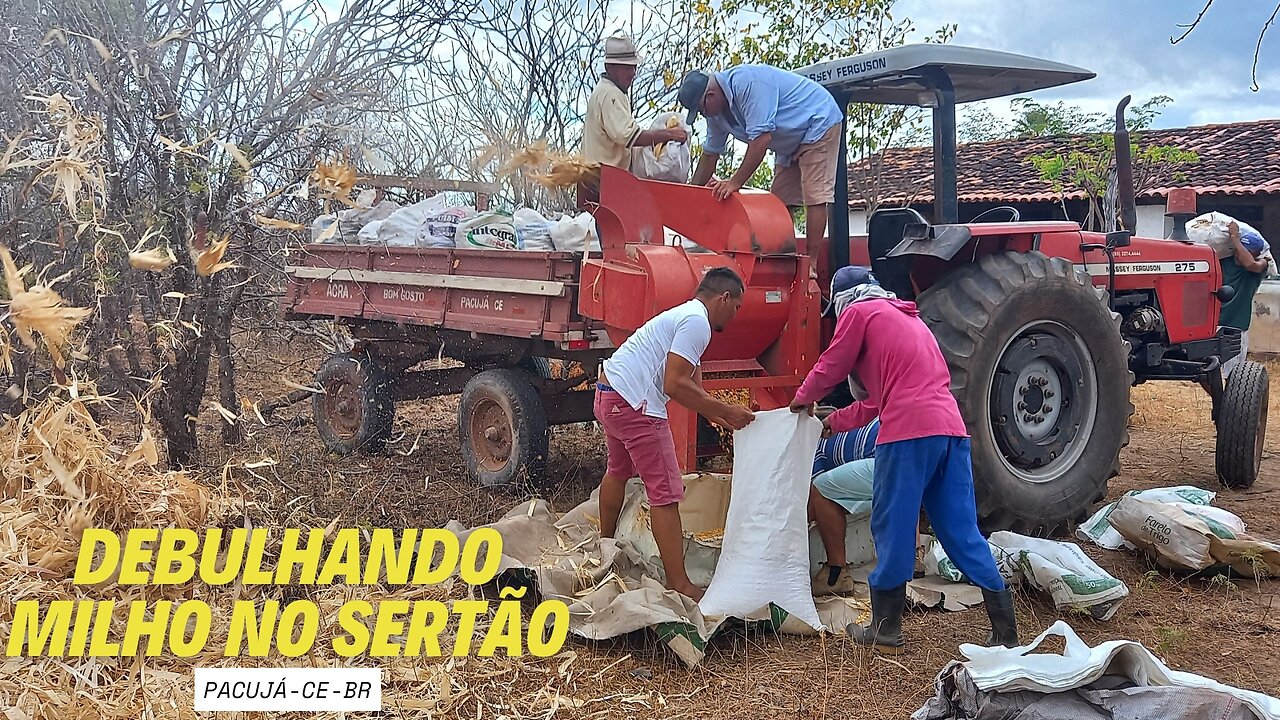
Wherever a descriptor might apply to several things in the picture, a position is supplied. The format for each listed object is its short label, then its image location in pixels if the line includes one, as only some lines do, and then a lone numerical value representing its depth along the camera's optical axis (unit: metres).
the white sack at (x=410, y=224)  6.93
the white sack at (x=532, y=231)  6.24
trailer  5.90
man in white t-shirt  4.39
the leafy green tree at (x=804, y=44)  11.10
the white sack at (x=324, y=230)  7.25
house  16.34
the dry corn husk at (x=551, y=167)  6.08
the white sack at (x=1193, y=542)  4.88
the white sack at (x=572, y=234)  6.10
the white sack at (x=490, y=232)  6.39
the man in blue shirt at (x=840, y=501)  4.61
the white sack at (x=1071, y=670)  3.23
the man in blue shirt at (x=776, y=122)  5.18
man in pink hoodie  4.07
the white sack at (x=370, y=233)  7.16
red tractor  5.05
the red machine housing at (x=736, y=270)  4.97
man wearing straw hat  5.74
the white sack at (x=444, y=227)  6.78
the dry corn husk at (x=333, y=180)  5.77
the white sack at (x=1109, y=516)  5.43
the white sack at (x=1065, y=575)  4.42
